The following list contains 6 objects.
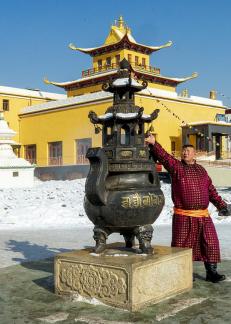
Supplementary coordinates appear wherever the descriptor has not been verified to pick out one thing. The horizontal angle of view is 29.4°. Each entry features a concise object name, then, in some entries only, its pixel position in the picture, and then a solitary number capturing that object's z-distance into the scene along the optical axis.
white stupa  21.41
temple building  27.02
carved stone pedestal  4.26
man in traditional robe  5.12
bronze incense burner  4.71
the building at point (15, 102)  32.09
